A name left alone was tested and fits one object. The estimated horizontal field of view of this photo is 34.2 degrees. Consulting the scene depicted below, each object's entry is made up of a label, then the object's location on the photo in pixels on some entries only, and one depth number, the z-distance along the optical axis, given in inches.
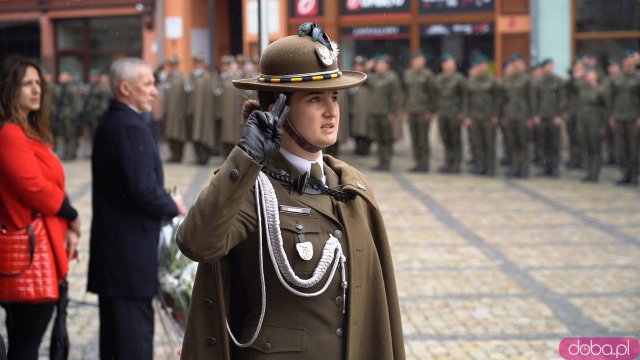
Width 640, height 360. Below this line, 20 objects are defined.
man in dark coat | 194.7
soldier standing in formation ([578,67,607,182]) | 647.8
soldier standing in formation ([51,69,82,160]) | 820.6
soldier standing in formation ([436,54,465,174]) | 701.9
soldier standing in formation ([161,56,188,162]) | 782.5
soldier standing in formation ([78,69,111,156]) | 836.6
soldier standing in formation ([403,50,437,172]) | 713.0
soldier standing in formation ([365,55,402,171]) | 731.4
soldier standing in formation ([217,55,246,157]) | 732.7
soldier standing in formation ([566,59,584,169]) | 688.4
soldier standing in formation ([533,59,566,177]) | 687.7
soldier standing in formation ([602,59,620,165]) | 649.0
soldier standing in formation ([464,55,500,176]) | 692.1
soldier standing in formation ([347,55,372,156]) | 786.8
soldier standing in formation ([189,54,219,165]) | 769.6
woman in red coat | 193.0
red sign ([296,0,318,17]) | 1026.1
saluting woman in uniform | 117.0
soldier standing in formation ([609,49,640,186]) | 628.4
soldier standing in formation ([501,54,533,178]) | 682.8
